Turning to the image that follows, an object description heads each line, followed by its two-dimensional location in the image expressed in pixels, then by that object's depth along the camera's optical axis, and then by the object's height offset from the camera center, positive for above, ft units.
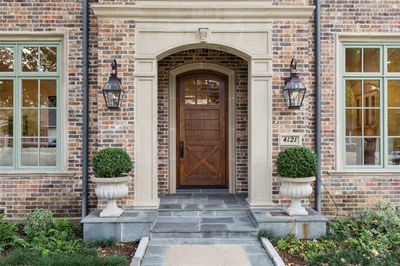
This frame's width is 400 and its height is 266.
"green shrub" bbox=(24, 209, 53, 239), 18.99 -5.02
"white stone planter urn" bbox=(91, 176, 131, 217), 17.97 -3.05
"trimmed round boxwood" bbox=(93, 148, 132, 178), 17.78 -1.60
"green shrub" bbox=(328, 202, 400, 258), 17.71 -5.39
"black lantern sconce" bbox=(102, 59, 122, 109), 19.21 +2.26
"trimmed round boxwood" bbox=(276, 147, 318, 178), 18.04 -1.57
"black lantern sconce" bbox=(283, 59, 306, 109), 19.44 +2.34
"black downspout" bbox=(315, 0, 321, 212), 21.52 +2.23
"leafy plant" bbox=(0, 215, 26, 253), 17.78 -5.51
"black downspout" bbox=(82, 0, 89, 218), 21.17 +1.96
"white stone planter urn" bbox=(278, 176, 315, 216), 18.14 -3.01
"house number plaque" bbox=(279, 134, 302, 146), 20.31 -0.44
